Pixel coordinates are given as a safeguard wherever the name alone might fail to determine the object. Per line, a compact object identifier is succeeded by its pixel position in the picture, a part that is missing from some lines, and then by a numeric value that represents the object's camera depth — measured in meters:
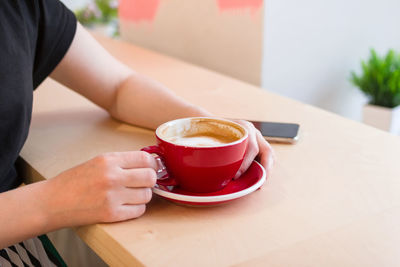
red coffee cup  0.53
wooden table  0.47
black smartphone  0.75
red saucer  0.53
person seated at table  0.53
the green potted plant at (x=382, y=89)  1.38
